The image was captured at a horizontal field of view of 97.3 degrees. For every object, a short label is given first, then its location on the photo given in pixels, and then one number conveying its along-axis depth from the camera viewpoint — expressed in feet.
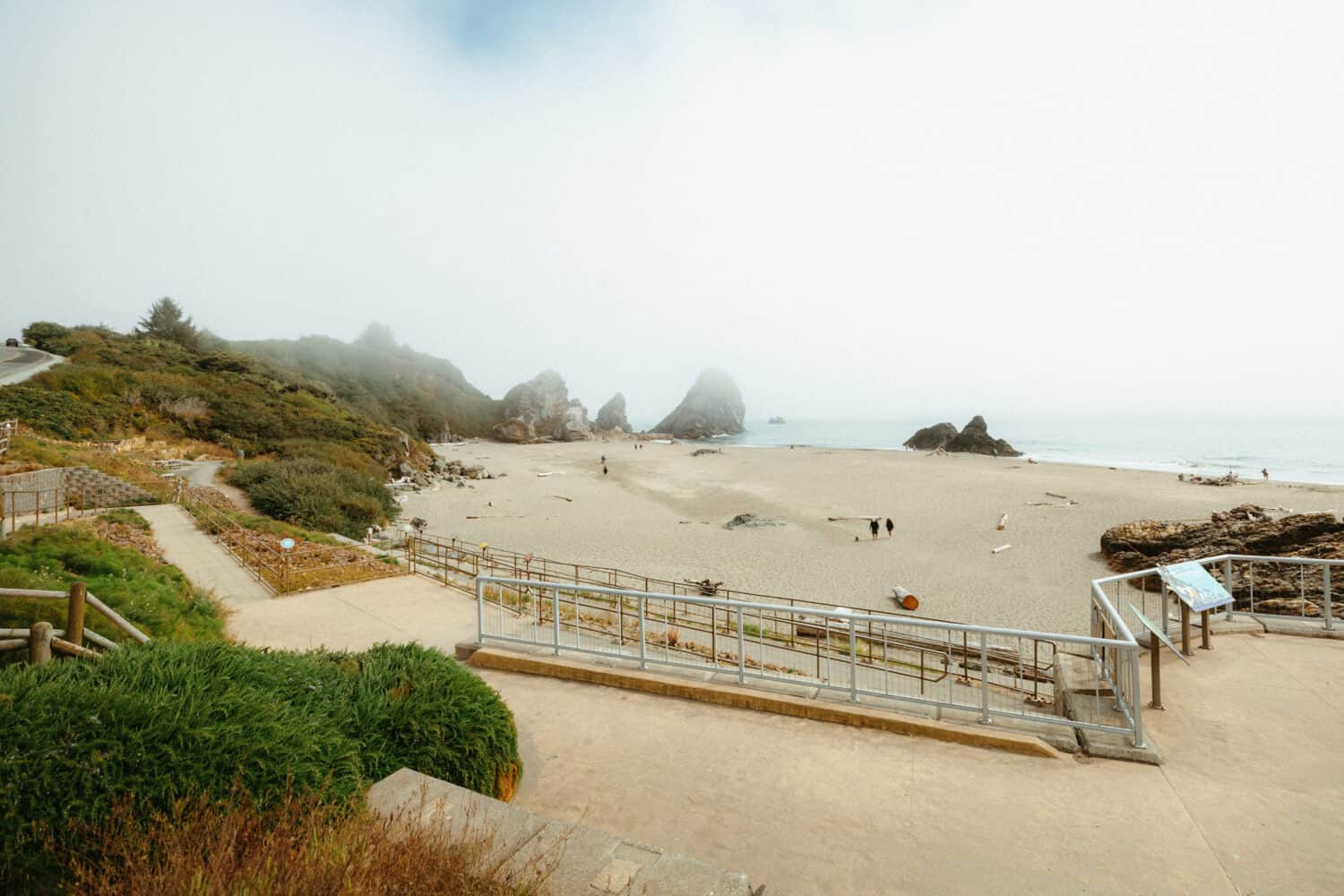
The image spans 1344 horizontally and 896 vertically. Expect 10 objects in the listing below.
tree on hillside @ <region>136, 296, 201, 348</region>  205.16
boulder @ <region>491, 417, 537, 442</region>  352.08
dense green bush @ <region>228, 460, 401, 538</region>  75.92
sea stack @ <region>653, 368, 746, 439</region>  492.54
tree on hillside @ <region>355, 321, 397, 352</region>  439.22
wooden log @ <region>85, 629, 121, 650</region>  15.15
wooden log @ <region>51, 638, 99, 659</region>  13.76
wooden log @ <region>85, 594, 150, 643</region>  16.22
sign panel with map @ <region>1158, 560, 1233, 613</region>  19.61
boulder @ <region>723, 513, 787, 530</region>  94.17
